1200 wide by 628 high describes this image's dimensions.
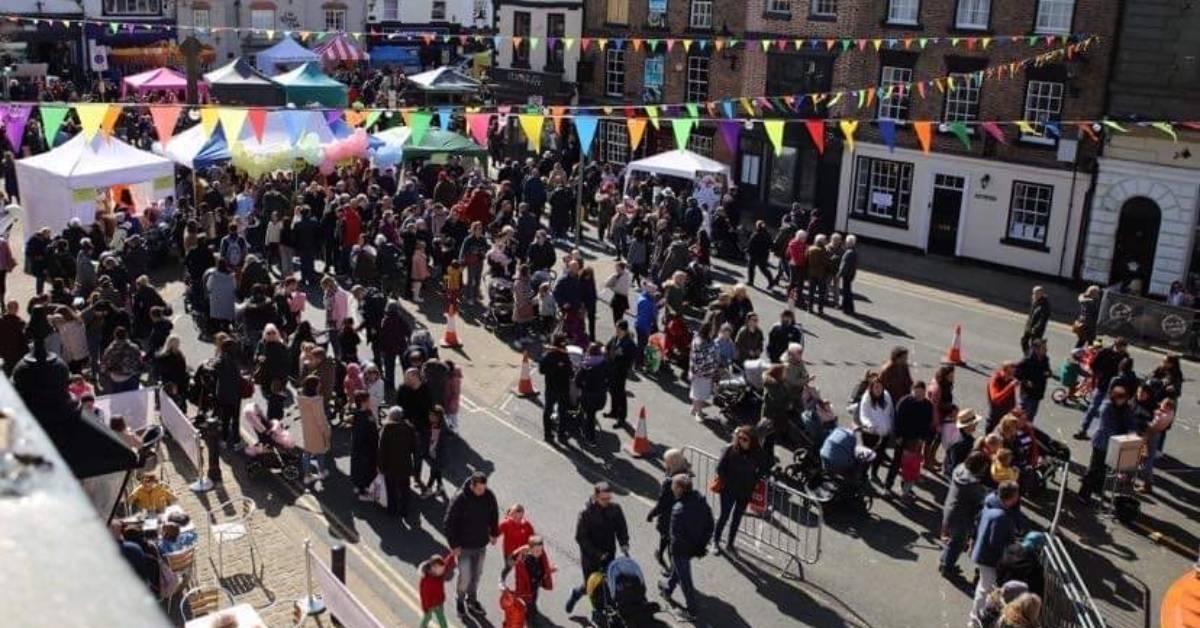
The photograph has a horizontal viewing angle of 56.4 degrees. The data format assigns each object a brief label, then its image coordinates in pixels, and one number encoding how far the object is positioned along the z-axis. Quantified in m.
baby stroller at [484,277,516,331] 20.36
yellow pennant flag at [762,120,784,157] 21.08
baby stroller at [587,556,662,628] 10.36
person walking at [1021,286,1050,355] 18.95
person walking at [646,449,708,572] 11.48
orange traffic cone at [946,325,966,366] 19.97
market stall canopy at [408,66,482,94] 38.28
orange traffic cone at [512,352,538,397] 17.28
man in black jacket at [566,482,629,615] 10.76
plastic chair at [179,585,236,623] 10.23
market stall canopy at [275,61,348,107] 37.47
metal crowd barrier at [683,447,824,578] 12.42
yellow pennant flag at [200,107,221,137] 20.14
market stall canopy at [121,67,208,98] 38.23
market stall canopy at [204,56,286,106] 34.75
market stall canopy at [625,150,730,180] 27.67
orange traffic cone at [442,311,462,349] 19.64
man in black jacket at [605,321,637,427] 15.98
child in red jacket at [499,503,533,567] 10.85
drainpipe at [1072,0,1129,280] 24.92
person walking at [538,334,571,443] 14.97
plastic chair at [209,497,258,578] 11.70
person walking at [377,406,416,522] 12.53
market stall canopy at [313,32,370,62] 51.41
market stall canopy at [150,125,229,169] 25.00
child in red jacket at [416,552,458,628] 10.12
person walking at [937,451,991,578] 11.84
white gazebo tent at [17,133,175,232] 22.27
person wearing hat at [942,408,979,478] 13.69
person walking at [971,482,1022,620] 10.98
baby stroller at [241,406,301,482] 14.05
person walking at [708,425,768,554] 11.94
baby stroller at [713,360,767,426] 16.31
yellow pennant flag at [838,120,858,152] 22.09
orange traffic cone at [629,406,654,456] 15.11
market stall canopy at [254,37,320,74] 47.62
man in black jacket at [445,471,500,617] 10.80
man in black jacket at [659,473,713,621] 10.91
